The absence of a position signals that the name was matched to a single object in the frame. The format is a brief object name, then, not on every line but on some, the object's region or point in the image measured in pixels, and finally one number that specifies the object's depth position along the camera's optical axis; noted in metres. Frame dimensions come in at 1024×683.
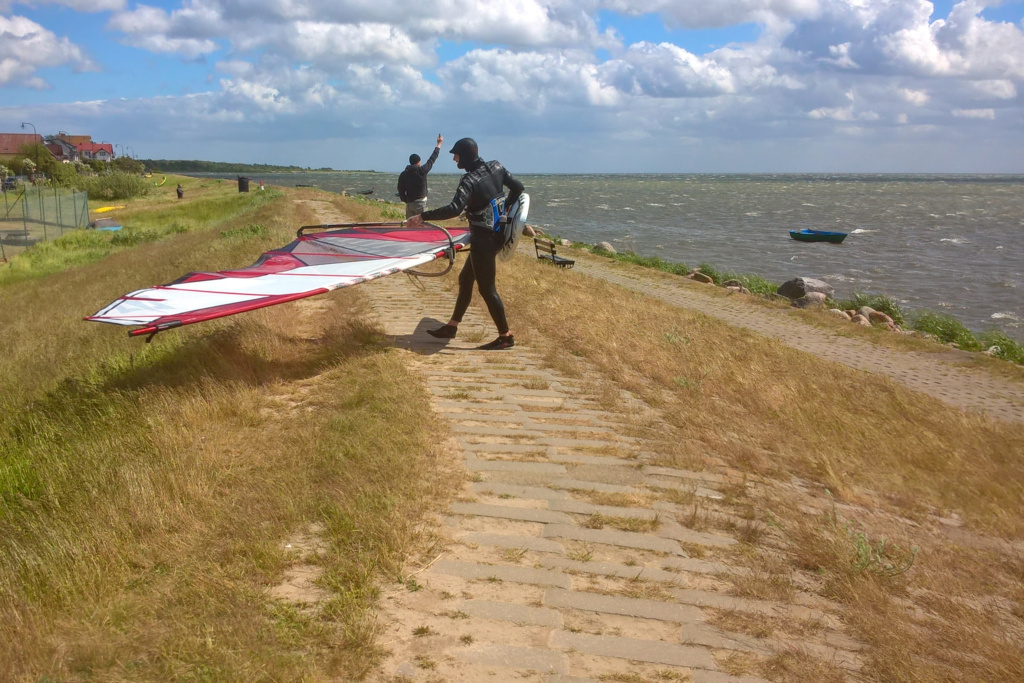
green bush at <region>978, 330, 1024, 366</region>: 17.84
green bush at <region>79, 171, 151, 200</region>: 62.42
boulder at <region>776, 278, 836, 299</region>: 23.97
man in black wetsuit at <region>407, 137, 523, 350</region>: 7.68
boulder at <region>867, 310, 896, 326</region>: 21.08
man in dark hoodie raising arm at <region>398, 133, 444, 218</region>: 14.57
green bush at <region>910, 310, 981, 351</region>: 19.53
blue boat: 42.53
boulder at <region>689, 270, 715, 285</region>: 26.08
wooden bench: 21.40
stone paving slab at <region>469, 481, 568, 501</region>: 5.00
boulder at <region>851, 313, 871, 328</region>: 20.35
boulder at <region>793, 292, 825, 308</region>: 22.47
